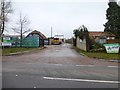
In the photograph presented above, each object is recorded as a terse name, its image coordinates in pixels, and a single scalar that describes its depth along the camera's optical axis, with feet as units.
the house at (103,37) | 48.23
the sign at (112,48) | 34.13
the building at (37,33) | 89.45
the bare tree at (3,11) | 54.55
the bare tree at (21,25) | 64.95
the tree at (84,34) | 40.36
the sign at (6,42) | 55.00
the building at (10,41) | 55.12
